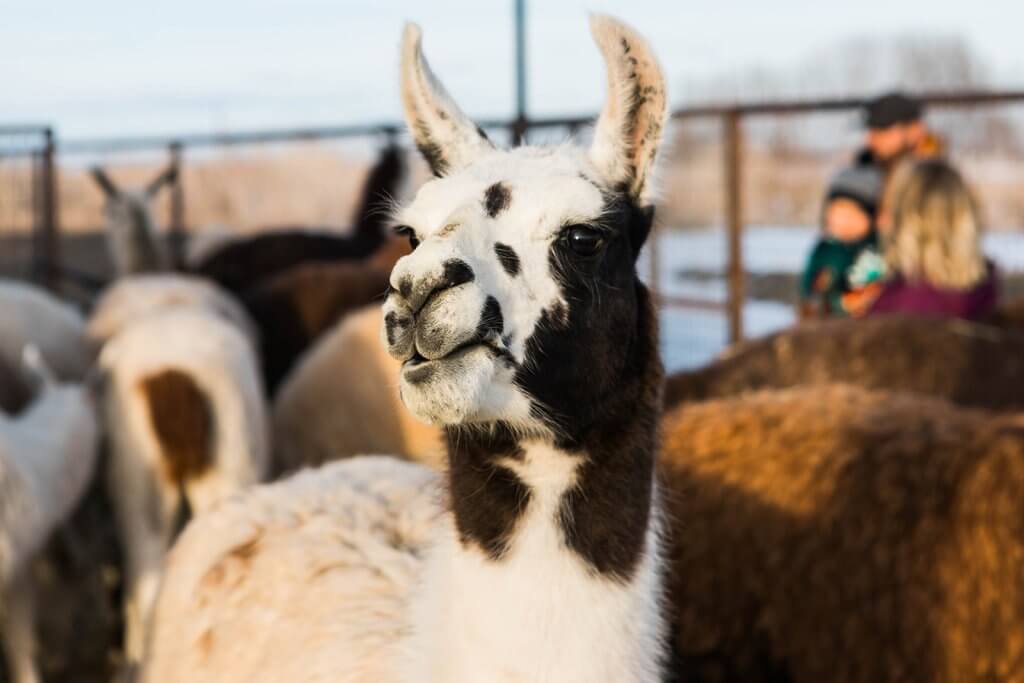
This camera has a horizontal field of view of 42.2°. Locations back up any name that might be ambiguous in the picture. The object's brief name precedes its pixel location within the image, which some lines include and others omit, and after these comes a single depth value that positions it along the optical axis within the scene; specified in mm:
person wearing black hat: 5641
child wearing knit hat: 5656
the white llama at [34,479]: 3896
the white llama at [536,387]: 1832
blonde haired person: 4574
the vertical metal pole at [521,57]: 8609
